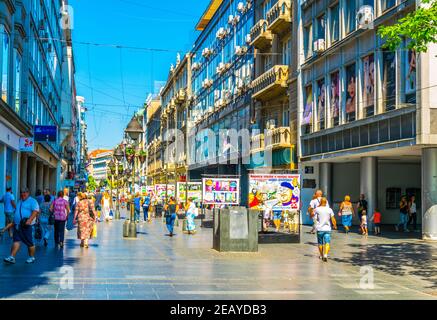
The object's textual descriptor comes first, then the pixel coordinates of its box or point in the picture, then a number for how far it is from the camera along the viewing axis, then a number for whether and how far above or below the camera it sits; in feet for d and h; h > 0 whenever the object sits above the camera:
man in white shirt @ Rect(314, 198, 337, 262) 53.52 -2.71
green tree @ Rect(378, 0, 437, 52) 42.65 +11.40
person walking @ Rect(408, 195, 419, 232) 90.58 -2.18
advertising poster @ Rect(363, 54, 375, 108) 84.18 +15.25
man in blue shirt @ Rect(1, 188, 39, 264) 46.16 -2.46
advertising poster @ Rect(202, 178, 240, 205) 94.02 +0.45
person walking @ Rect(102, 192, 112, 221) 120.57 -3.02
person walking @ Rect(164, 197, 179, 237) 81.76 -3.01
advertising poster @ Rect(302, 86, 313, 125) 105.76 +14.53
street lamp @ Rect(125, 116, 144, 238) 76.23 +7.23
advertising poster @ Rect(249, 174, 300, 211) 70.85 +0.28
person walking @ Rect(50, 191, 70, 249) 61.16 -2.73
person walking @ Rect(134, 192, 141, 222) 110.83 -2.05
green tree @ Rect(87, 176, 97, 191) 533.30 +7.97
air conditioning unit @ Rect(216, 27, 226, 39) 164.45 +41.92
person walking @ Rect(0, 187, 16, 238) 69.52 -1.59
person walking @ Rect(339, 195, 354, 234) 87.66 -2.55
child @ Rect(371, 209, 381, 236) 86.07 -3.49
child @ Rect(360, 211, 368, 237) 86.07 -4.03
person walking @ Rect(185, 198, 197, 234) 84.28 -2.83
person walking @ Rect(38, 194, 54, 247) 64.13 -2.57
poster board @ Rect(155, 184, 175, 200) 166.66 +0.44
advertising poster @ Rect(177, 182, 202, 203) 124.36 +0.39
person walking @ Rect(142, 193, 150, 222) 121.70 -2.79
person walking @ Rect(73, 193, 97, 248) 61.46 -2.62
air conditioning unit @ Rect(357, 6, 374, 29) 83.10 +23.38
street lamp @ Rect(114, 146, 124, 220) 115.55 +7.16
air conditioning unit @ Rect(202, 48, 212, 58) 182.80 +40.99
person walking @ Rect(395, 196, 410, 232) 88.12 -2.42
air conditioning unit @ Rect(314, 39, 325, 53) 99.71 +23.46
